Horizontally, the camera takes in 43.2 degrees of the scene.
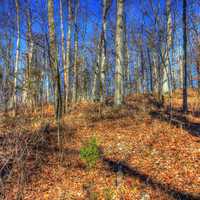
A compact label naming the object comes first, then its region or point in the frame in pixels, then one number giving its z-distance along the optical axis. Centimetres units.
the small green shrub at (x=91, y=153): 619
